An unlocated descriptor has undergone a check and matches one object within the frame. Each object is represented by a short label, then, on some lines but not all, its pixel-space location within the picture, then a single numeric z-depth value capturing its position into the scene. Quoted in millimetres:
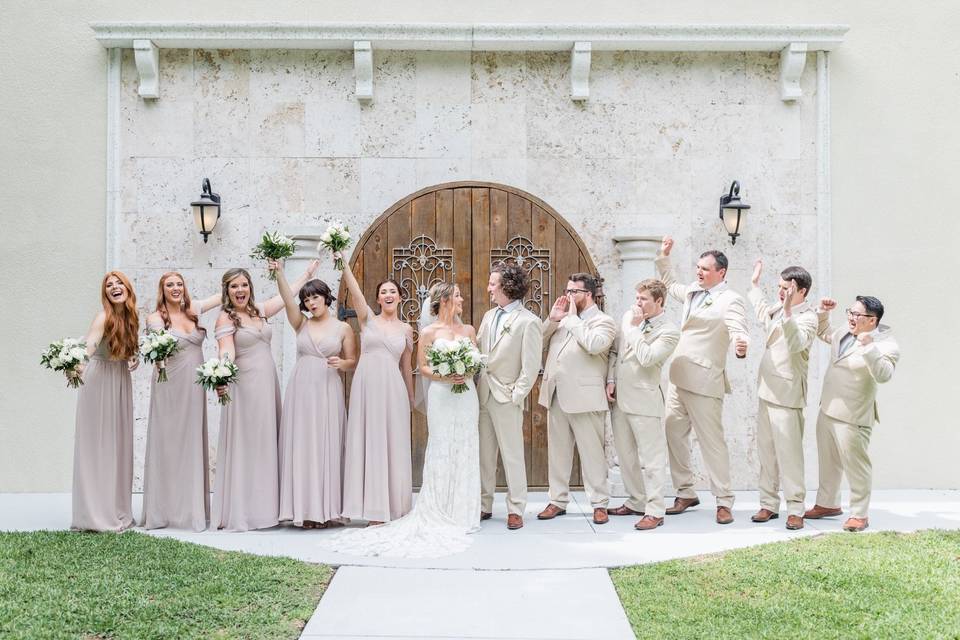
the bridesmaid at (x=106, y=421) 6273
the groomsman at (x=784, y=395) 6355
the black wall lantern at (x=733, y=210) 7792
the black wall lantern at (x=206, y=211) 7699
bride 6223
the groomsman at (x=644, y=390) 6434
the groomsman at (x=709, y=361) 6691
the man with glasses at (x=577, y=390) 6566
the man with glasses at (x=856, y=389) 6027
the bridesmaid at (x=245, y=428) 6422
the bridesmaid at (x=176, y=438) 6465
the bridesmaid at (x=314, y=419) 6407
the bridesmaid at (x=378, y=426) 6379
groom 6422
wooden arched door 7887
